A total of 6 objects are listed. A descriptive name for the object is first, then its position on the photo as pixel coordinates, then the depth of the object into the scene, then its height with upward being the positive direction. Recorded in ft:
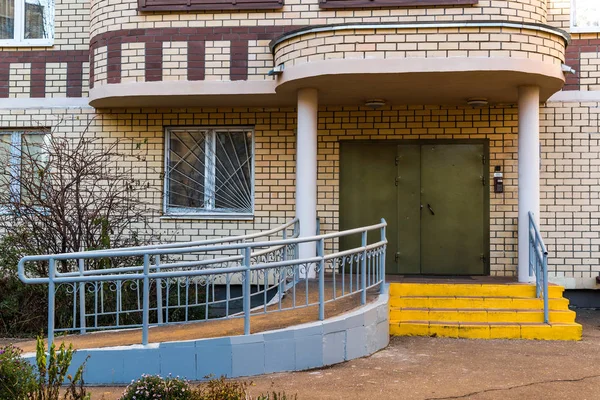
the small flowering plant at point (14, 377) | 16.11 -4.14
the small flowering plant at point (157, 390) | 16.15 -4.33
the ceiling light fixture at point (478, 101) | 32.96 +4.77
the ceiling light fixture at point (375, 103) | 33.58 +4.76
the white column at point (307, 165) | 31.32 +1.66
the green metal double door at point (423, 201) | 34.47 +0.09
